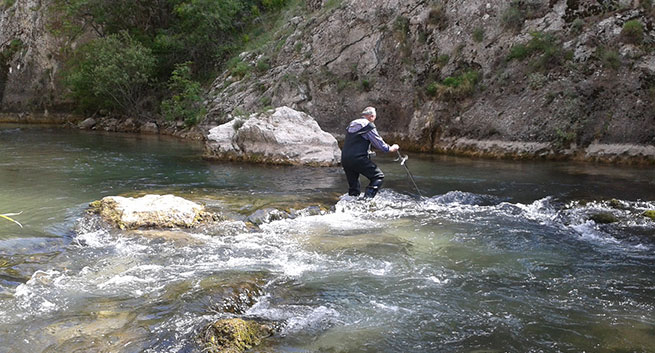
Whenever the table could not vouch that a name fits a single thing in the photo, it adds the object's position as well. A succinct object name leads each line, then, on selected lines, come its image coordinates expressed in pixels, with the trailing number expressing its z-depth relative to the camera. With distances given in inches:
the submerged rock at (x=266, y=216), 445.3
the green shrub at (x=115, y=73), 1333.7
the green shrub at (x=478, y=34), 902.4
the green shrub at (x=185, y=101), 1250.6
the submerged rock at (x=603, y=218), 429.8
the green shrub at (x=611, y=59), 761.0
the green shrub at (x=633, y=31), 753.6
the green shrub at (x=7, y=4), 1892.2
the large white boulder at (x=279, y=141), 769.6
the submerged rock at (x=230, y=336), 212.5
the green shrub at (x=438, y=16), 949.2
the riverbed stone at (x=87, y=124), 1465.3
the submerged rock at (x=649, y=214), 439.4
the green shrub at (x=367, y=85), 997.2
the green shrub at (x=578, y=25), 812.0
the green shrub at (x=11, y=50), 1831.9
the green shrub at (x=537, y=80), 816.3
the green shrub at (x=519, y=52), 849.5
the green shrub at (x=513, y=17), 873.5
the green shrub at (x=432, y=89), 908.0
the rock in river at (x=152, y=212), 407.5
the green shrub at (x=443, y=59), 924.6
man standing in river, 467.2
